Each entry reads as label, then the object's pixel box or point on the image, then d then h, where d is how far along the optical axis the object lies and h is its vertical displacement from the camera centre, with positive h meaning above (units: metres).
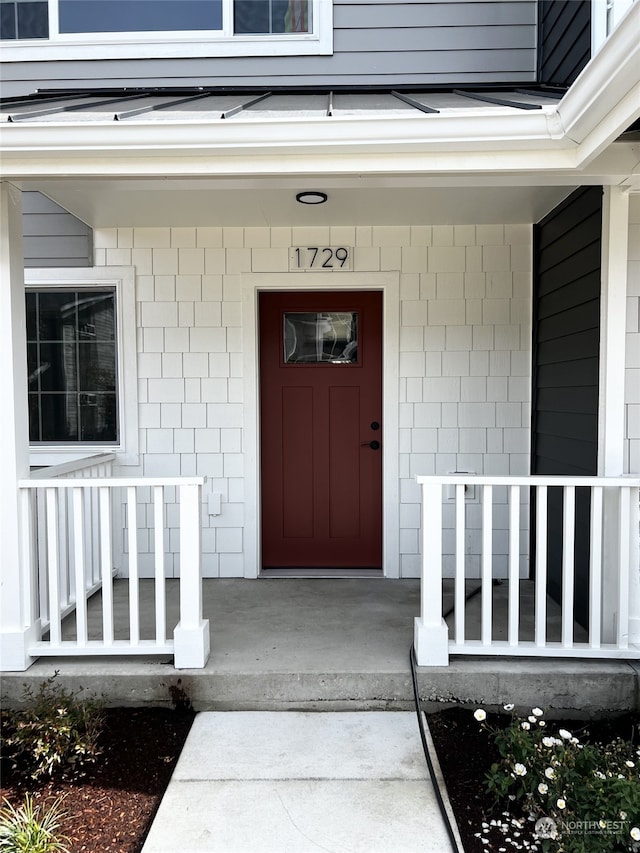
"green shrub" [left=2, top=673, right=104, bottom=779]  2.38 -1.30
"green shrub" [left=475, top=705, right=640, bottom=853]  1.94 -1.29
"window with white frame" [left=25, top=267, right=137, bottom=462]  4.24 +0.25
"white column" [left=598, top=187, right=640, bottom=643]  2.84 +0.17
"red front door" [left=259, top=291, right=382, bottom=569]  4.34 -0.17
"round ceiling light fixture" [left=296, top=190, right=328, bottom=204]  3.28 +1.12
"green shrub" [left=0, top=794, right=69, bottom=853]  1.93 -1.36
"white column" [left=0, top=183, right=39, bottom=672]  2.78 -0.25
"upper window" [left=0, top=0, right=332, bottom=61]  3.99 +2.46
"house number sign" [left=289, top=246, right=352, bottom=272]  4.14 +0.98
